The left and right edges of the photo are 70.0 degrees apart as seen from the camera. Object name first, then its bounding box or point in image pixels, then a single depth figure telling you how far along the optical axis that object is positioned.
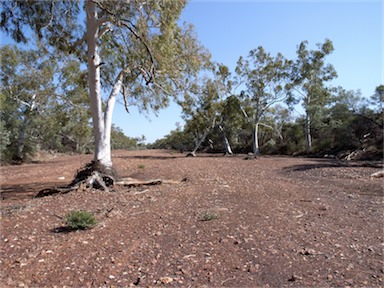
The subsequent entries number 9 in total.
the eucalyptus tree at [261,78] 21.95
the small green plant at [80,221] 3.88
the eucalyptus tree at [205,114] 21.53
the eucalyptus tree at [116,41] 6.61
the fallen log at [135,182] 7.16
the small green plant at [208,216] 4.25
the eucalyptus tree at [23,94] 17.22
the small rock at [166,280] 2.60
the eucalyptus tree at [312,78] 22.12
